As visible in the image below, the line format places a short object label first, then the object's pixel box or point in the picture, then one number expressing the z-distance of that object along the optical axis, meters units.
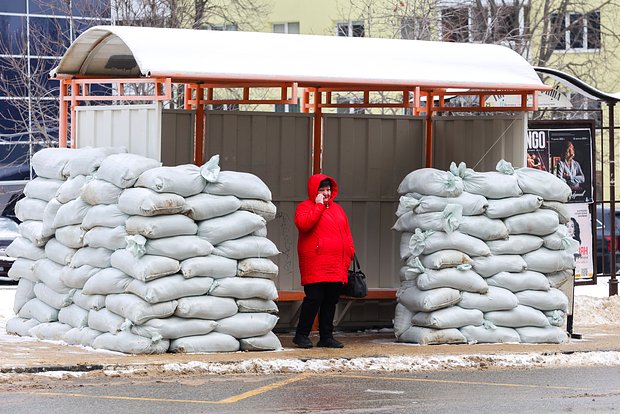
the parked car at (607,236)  24.78
